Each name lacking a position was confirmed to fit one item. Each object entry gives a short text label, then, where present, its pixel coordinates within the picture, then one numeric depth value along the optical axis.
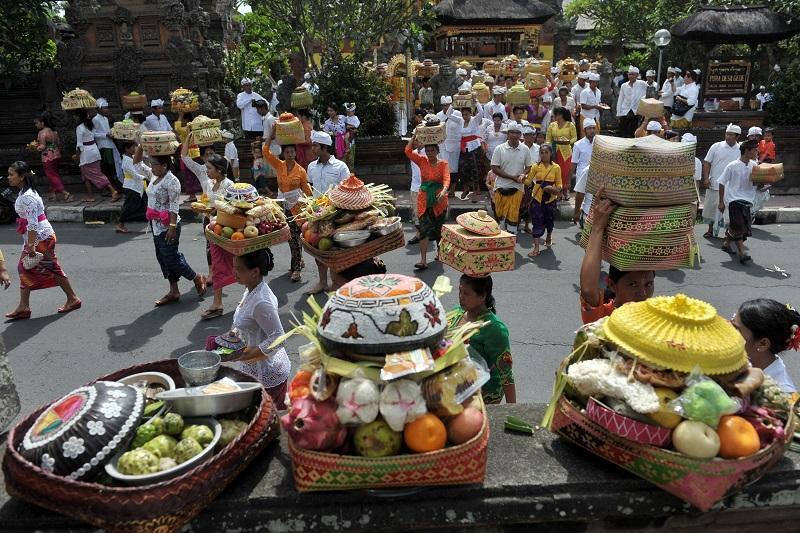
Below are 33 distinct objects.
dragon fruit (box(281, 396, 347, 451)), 1.95
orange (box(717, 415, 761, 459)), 1.95
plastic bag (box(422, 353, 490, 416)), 1.99
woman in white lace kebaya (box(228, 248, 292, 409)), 3.70
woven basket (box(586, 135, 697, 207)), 2.76
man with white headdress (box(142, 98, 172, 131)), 12.84
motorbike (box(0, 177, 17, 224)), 10.41
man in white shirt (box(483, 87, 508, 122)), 13.49
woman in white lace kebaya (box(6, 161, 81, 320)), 6.50
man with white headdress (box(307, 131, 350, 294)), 7.74
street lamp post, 15.08
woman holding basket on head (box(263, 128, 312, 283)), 7.89
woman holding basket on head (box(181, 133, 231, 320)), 6.50
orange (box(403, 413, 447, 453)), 1.95
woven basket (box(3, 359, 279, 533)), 1.84
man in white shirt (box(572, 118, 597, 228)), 9.30
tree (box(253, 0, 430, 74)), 15.46
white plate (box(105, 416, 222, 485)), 1.90
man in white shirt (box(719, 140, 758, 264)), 8.78
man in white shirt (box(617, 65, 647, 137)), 15.26
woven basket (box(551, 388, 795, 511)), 1.95
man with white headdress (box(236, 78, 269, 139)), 13.84
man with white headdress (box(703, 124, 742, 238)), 9.68
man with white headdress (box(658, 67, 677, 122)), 16.27
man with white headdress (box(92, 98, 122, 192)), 12.38
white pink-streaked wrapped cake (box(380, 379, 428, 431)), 1.92
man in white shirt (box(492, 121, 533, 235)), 9.09
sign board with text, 16.50
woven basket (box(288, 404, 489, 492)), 1.95
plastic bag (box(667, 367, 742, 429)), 1.91
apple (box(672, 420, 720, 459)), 1.92
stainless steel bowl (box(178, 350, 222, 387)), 2.51
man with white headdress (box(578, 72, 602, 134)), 14.46
